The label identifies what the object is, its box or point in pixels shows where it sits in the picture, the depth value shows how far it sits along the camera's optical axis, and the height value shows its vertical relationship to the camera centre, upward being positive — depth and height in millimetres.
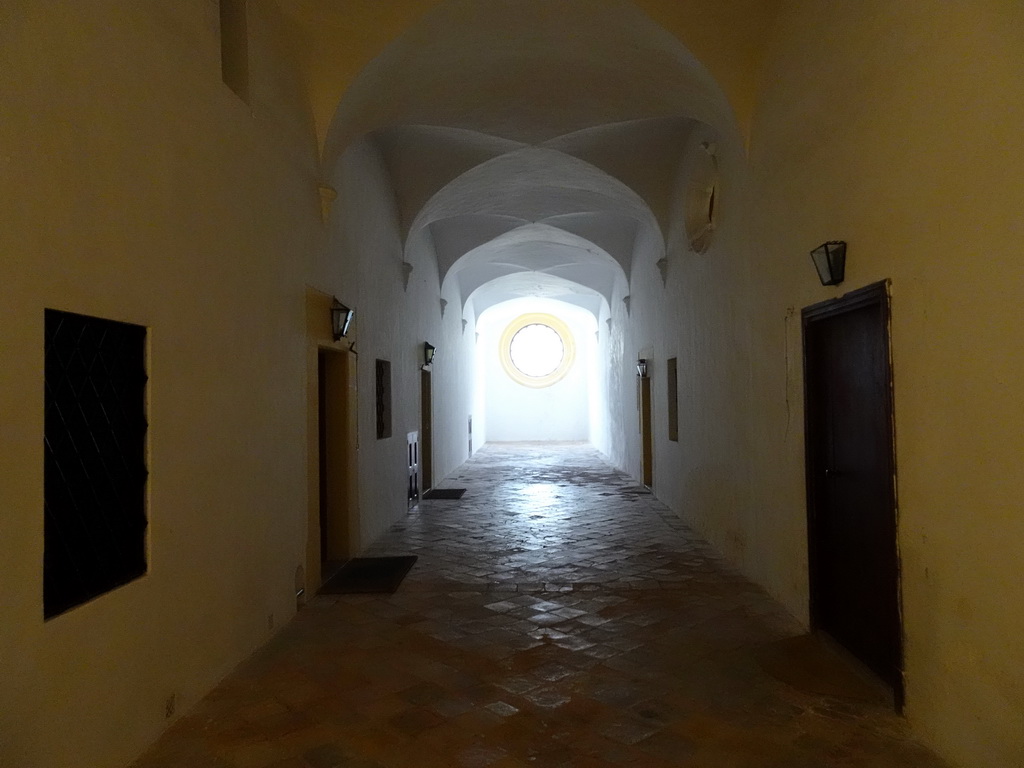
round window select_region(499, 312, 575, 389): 23922 +1636
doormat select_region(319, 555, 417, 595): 5629 -1430
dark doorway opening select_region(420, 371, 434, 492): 11781 -469
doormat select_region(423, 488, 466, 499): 11062 -1436
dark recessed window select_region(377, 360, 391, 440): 8297 +24
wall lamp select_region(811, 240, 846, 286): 3807 +693
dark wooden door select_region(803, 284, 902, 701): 3506 -475
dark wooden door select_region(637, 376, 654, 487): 11695 -531
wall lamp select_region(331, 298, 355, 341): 6027 +700
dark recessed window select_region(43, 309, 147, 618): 2588 -195
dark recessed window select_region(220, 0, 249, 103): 4254 +2102
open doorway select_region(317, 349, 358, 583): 6594 -472
